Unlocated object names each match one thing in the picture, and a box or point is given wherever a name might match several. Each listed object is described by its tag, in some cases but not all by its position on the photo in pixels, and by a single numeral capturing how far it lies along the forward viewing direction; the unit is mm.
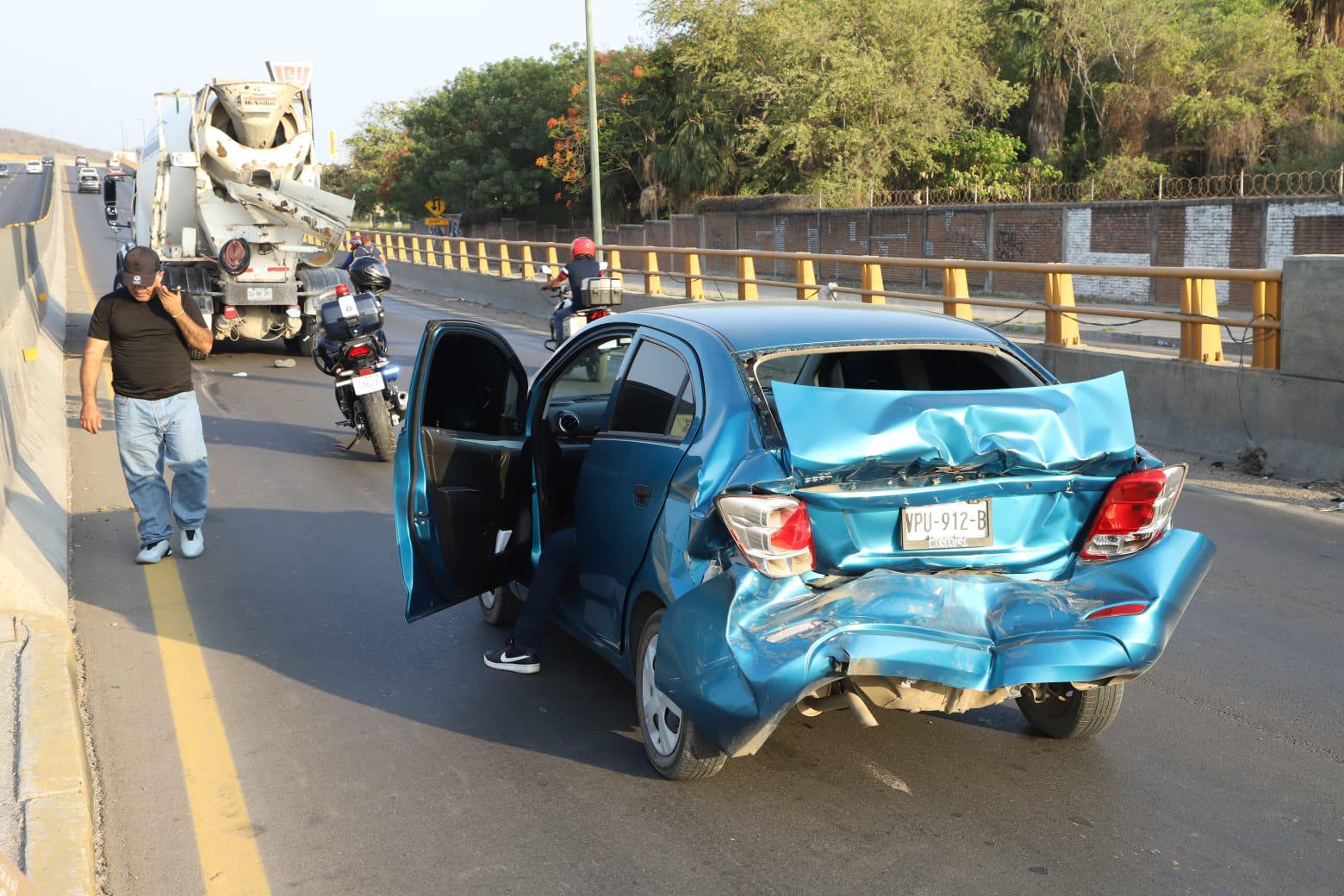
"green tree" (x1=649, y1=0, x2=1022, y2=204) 36406
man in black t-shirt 7531
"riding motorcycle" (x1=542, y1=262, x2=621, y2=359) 10773
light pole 26328
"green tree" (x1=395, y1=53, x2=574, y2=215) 50438
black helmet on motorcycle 11594
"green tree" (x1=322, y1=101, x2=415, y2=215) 64625
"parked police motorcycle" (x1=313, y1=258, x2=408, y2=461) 11031
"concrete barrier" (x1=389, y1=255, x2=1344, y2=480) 9188
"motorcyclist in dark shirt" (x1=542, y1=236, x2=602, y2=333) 12422
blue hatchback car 4184
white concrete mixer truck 17359
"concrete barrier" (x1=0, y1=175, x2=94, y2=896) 4164
